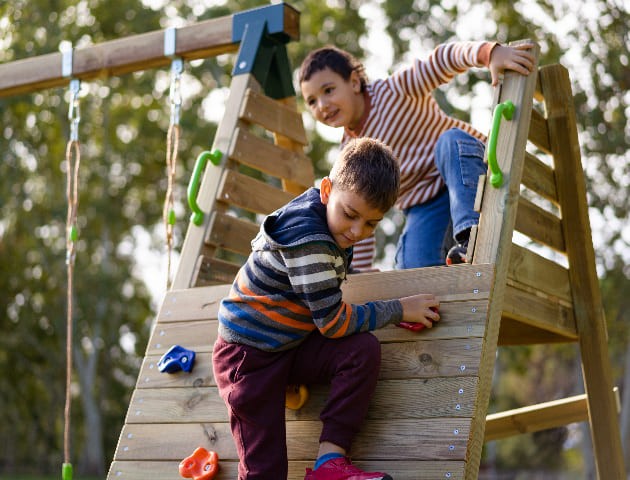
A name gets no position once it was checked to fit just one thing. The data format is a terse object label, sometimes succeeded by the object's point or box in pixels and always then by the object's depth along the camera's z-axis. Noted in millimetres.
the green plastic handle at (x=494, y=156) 3191
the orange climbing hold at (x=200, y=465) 3166
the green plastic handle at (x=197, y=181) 3938
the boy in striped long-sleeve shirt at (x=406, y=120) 3977
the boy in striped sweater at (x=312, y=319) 2832
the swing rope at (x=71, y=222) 4675
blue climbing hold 3531
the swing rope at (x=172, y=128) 4410
